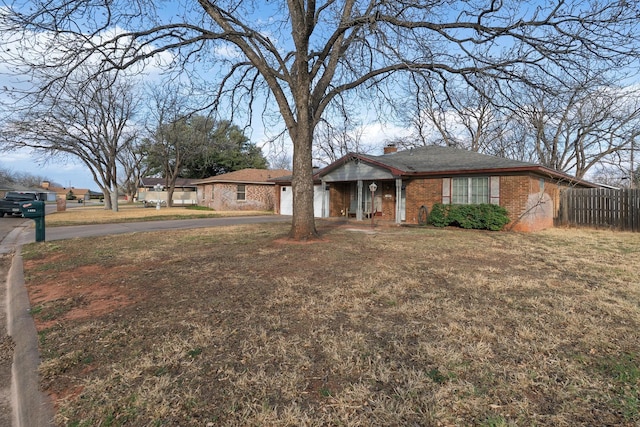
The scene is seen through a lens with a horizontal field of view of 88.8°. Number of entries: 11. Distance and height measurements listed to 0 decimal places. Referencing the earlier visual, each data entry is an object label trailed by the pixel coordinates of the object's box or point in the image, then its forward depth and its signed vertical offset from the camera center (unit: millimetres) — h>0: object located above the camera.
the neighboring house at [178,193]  42938 +2115
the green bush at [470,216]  12953 -331
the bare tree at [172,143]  28953 +6235
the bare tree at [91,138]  23562 +5609
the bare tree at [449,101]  8141 +2952
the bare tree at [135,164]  44844 +6606
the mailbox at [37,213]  9719 -117
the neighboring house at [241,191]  29438 +1611
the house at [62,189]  99350 +6609
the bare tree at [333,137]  11518 +2533
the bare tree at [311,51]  6727 +3828
